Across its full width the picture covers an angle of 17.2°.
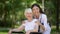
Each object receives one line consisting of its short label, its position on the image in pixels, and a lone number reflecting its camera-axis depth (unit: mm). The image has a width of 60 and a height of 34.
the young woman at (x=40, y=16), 3746
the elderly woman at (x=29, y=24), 3666
